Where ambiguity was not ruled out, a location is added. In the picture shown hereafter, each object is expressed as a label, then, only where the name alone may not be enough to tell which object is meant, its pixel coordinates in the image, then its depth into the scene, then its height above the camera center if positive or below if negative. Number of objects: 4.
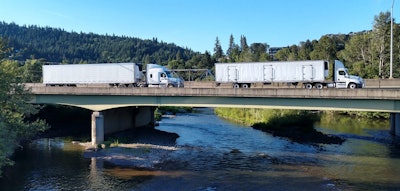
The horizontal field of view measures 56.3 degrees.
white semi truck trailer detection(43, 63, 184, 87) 43.09 +1.35
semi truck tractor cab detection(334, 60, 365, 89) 35.00 +0.43
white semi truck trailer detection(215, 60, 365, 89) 36.69 +1.12
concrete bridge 29.30 -1.22
